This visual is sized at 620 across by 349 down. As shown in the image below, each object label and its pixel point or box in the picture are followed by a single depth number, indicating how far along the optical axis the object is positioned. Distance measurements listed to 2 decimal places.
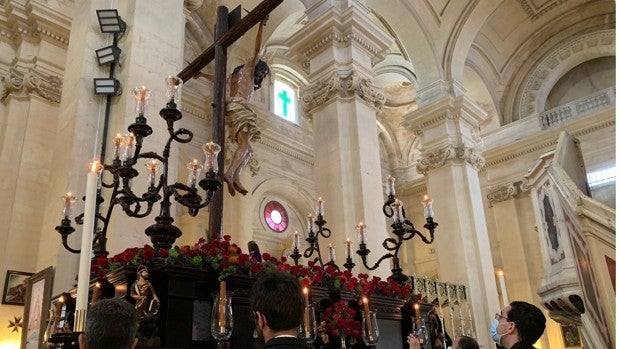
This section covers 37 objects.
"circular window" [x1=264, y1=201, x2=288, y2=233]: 16.33
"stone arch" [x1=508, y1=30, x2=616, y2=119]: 16.16
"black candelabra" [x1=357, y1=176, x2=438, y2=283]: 5.65
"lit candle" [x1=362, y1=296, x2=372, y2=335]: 4.13
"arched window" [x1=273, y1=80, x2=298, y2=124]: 18.31
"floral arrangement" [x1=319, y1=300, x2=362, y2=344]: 4.08
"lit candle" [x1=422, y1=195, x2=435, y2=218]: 5.96
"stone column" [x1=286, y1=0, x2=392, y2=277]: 8.74
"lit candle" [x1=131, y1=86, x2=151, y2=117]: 3.77
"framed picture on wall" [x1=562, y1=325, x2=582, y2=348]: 13.67
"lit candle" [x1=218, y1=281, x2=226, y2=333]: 2.99
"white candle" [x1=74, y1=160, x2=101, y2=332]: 2.06
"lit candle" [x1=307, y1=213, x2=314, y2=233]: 6.77
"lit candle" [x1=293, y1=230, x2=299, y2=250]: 7.10
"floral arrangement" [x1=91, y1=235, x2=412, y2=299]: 3.40
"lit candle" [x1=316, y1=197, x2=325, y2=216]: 6.69
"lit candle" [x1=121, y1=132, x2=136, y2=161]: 3.77
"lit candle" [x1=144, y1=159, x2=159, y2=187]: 3.79
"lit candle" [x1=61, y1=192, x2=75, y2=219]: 4.06
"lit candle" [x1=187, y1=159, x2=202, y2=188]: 3.76
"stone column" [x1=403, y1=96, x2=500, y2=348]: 11.60
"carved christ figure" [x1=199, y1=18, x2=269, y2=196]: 4.93
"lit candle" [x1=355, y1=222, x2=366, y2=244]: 6.36
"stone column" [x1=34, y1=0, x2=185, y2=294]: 5.10
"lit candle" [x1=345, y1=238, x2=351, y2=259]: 6.40
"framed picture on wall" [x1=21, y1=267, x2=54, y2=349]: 4.70
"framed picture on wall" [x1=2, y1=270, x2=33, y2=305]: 7.34
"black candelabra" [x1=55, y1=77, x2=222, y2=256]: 3.57
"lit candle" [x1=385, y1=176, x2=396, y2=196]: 6.20
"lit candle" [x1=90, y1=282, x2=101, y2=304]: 3.23
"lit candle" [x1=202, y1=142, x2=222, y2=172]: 3.62
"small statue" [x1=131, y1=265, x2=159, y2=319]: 2.99
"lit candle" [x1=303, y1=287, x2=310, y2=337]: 3.45
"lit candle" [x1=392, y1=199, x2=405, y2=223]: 5.76
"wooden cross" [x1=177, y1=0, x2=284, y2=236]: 4.30
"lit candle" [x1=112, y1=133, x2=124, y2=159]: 3.81
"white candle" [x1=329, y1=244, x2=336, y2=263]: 6.65
